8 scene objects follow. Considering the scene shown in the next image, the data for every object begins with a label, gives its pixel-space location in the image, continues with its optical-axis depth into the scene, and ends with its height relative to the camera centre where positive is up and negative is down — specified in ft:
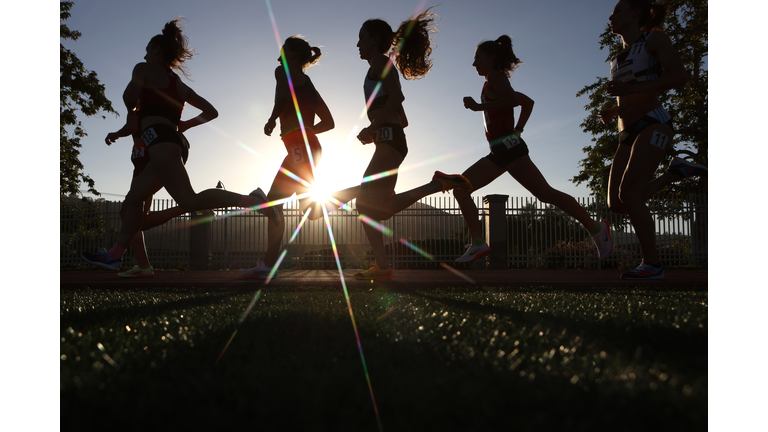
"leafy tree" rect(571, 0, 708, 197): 63.98 +20.69
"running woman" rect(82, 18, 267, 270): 11.57 +2.98
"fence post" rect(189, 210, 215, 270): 45.78 -1.11
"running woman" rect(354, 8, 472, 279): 12.29 +2.86
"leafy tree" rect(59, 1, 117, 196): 60.13 +20.02
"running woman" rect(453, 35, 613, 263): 13.17 +2.49
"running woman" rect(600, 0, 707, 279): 11.62 +3.36
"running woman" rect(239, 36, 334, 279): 14.10 +3.53
